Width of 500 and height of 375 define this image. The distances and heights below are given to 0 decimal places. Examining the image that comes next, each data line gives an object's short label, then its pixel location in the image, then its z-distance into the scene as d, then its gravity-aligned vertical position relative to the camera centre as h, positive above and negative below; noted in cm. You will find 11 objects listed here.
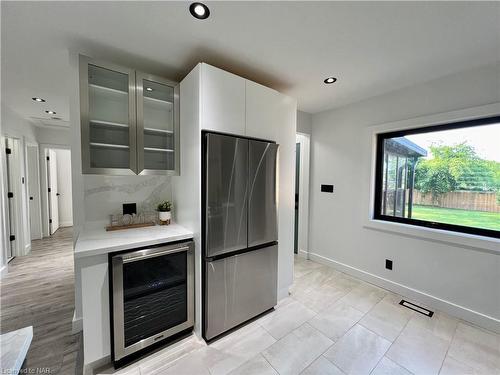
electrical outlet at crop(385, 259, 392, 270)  265 -108
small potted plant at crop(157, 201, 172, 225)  215 -35
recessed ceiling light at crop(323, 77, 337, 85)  227 +114
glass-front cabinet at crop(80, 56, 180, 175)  174 +55
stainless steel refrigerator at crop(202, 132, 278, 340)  176 -48
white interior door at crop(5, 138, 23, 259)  349 -33
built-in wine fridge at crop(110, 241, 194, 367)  152 -95
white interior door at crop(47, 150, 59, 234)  510 -36
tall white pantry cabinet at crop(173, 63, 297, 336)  175 +51
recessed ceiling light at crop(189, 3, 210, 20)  132 +112
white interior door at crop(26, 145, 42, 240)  444 -31
